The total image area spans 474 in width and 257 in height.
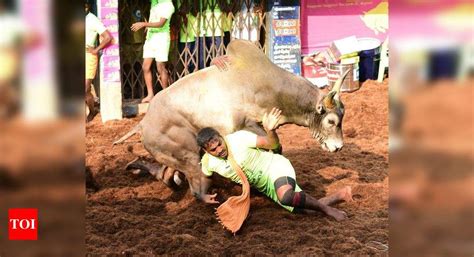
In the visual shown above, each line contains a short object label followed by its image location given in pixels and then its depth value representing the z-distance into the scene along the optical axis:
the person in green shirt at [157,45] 16.07
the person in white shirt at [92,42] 15.45
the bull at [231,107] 9.41
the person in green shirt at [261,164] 8.56
